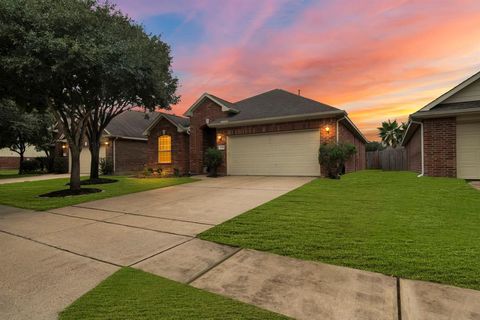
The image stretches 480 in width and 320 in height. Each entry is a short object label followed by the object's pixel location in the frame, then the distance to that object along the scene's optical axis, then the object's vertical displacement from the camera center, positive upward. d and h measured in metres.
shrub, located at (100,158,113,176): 20.77 -0.64
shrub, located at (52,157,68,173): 23.88 -0.48
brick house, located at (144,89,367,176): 13.33 +1.29
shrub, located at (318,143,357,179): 12.02 +0.01
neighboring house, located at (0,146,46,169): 35.06 +0.34
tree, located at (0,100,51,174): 20.72 +2.54
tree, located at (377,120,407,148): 45.03 +3.91
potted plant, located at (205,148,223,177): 15.08 -0.08
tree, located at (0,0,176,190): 7.63 +3.02
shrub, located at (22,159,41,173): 25.91 -0.64
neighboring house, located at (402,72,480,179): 10.34 +0.90
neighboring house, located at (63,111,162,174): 21.27 +1.00
